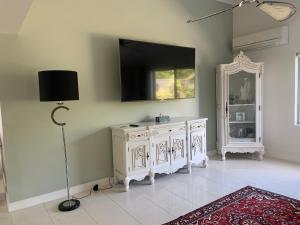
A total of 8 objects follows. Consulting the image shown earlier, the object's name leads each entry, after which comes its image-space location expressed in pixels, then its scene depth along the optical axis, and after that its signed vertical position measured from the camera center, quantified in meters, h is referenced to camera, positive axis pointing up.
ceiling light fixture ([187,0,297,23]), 2.18 +0.79
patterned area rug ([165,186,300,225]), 2.29 -1.18
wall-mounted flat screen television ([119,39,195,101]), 3.23 +0.37
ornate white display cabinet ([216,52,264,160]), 4.13 -0.21
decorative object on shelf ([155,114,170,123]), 3.51 -0.32
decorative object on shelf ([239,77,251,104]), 4.25 +0.05
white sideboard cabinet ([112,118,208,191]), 3.07 -0.70
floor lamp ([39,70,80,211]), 2.42 +0.15
